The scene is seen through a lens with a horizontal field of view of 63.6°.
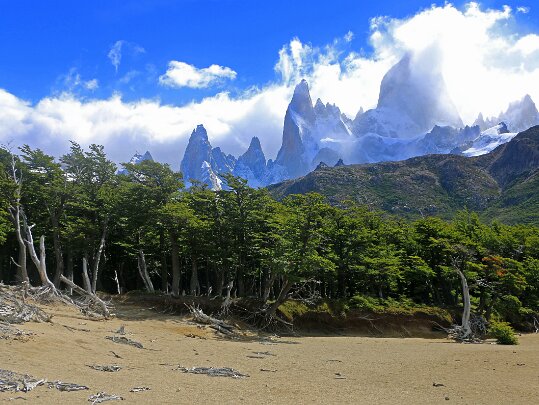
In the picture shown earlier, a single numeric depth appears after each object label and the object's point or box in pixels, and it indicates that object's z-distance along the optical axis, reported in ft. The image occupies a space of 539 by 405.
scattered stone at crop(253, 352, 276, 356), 54.04
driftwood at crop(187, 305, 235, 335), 74.42
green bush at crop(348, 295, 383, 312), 94.48
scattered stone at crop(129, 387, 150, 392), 28.99
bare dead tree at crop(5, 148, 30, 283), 75.35
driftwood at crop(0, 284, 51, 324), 46.91
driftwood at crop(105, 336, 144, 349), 49.65
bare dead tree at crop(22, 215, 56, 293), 71.05
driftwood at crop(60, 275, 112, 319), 70.44
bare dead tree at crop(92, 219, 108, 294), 87.45
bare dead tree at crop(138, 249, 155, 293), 100.31
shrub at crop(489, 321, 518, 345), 76.59
